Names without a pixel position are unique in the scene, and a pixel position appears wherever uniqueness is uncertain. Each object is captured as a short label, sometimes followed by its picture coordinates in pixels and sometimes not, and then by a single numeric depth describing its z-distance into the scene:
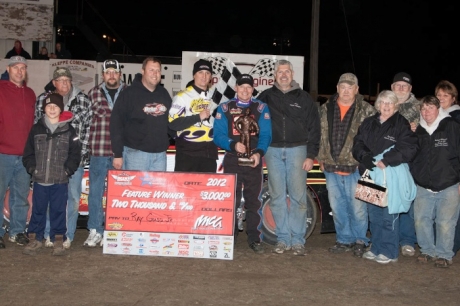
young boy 7.03
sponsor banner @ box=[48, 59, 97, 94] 16.11
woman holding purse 6.79
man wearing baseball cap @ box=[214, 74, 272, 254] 7.12
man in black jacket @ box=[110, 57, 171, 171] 7.22
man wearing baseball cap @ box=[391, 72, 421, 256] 7.58
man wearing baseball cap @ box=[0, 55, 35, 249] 7.37
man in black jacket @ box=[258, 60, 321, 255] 7.34
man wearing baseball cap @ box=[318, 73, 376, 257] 7.34
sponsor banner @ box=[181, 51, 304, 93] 11.66
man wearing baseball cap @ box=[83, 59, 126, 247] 7.41
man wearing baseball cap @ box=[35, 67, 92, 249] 7.33
